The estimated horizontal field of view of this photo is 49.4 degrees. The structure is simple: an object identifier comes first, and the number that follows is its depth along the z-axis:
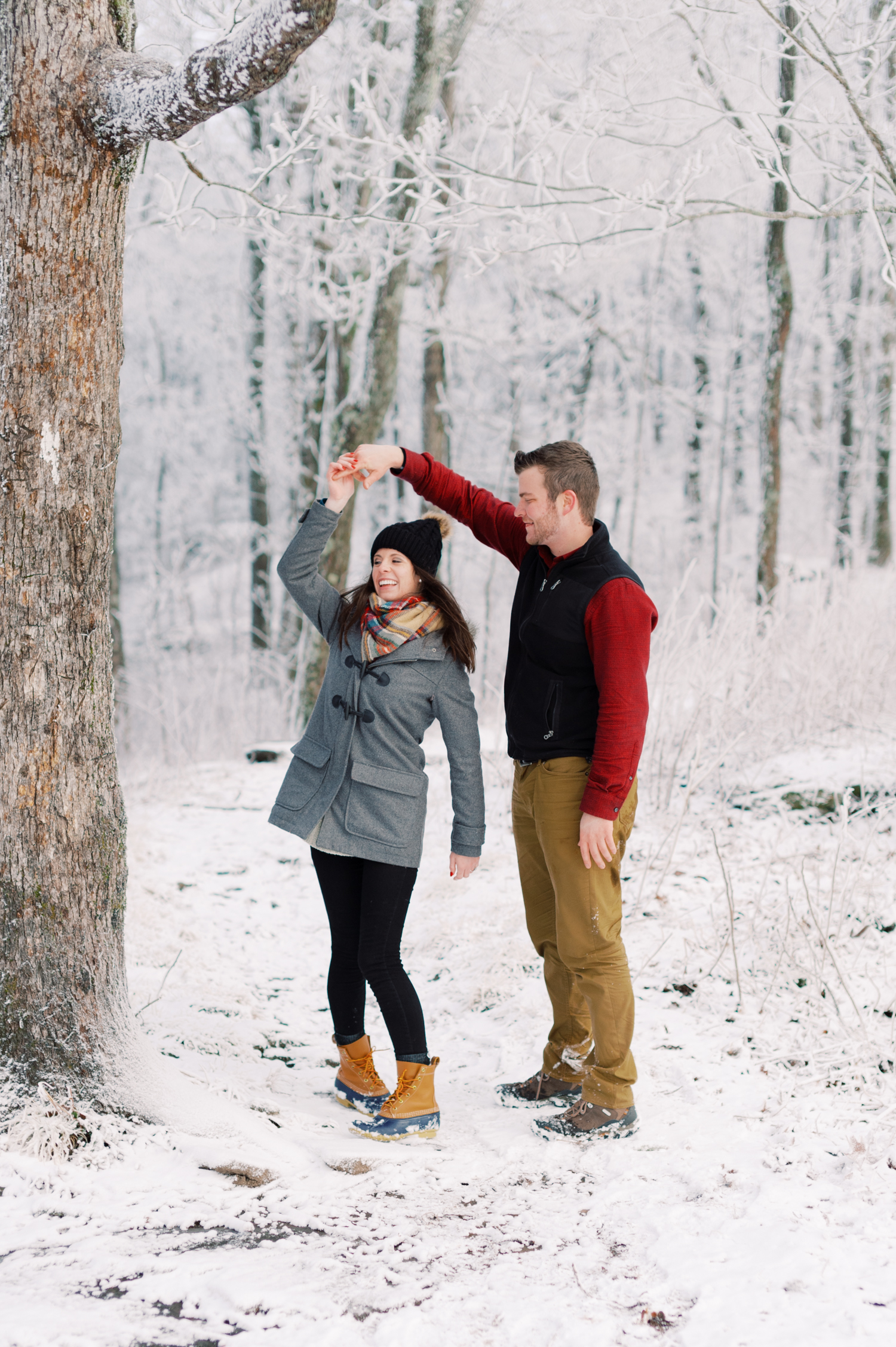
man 2.69
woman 2.85
